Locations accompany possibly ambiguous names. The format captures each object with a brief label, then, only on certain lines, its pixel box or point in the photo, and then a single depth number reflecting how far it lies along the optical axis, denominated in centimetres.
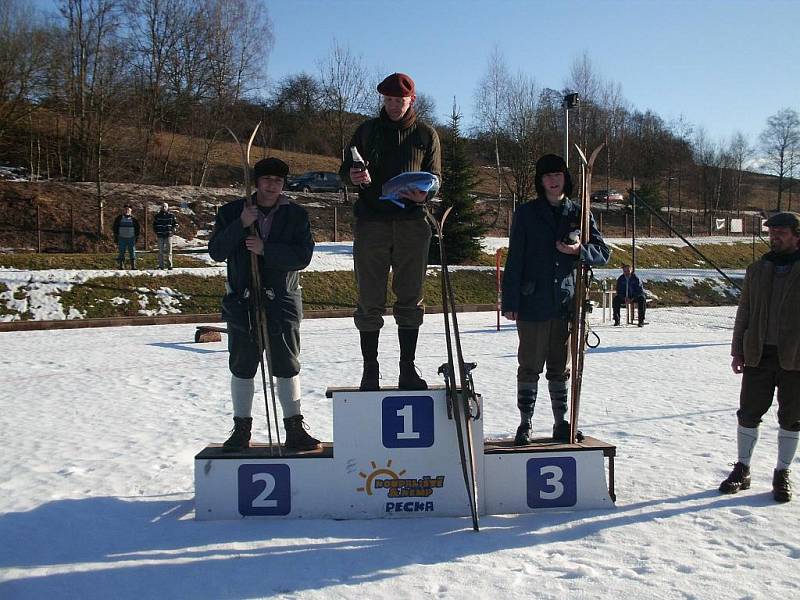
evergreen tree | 2500
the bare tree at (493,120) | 3850
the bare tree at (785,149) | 5638
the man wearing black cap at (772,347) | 399
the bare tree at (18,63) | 2623
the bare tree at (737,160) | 6100
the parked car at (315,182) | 3400
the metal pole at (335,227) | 2608
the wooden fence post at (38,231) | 2163
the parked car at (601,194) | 4077
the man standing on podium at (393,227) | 408
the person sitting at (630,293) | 1730
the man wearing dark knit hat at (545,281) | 416
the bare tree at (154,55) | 3170
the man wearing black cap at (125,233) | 1817
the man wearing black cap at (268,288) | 402
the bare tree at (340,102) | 3412
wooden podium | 386
